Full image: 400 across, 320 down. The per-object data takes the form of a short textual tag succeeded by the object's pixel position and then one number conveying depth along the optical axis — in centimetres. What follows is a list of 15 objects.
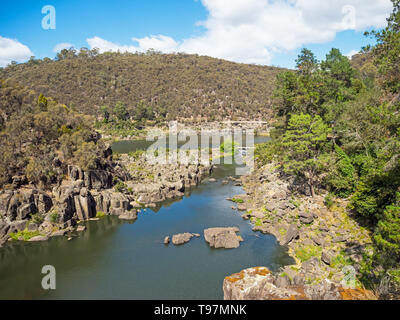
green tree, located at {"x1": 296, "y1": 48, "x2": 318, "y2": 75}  5666
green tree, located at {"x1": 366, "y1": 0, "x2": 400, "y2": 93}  2105
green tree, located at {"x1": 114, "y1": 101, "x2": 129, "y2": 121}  17551
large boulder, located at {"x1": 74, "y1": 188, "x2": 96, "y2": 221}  4469
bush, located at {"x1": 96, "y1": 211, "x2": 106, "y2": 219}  4617
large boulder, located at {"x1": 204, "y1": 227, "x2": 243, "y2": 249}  3500
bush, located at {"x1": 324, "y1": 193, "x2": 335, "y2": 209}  3681
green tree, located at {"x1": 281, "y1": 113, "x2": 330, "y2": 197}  4053
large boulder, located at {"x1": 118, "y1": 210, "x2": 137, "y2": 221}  4556
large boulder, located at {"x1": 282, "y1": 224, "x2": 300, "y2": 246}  3434
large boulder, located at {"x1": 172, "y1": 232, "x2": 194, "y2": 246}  3657
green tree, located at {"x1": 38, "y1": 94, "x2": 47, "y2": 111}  6087
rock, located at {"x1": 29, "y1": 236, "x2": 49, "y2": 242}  3853
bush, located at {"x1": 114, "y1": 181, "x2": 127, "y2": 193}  5372
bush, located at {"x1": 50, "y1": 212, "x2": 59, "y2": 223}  4109
